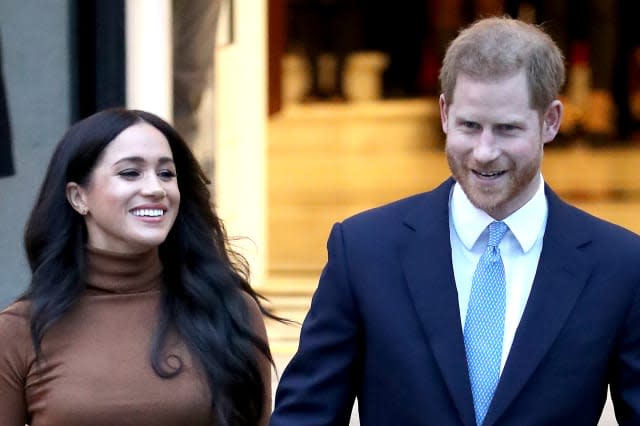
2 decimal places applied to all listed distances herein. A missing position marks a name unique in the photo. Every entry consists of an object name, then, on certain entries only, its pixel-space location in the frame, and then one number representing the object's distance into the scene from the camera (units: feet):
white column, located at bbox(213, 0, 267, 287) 56.65
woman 27.43
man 22.17
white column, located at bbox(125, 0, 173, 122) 47.96
